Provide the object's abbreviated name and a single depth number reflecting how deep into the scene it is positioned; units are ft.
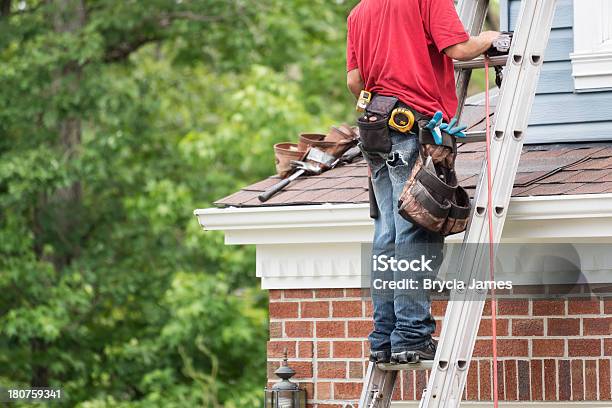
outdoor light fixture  41.29
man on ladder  33.37
